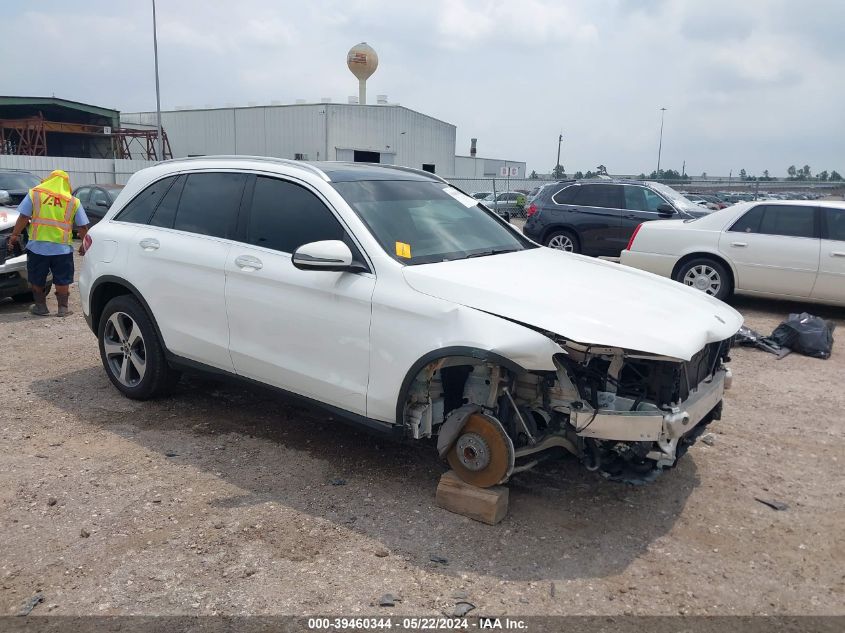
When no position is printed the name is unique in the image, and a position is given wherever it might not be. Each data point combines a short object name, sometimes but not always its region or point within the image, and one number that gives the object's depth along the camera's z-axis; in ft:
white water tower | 132.05
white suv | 11.19
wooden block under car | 11.86
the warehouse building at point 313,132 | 119.14
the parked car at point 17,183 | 51.70
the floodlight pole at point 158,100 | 95.21
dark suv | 41.70
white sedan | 29.32
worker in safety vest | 26.40
